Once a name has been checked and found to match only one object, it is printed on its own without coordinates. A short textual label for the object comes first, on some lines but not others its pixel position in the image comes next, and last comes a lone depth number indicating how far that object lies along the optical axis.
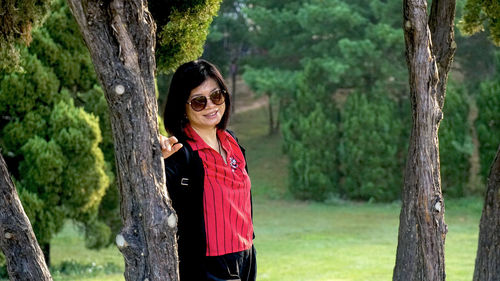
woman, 3.41
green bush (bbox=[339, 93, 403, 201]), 19.84
